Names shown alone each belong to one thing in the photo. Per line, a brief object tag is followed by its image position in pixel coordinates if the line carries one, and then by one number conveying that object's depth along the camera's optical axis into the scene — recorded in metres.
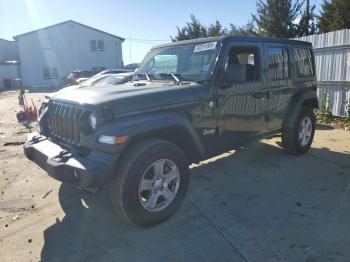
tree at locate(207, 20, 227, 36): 31.75
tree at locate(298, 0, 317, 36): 23.89
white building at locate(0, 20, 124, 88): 35.22
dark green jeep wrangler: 3.44
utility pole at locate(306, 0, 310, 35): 23.75
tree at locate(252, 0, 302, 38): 24.41
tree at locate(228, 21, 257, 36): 28.05
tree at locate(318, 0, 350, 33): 19.41
